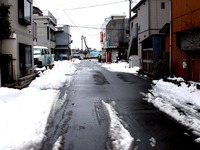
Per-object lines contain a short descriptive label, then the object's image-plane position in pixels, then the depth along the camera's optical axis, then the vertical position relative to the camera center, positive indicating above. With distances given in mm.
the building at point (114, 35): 44689 +6539
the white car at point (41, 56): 21212 +990
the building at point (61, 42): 53706 +6063
